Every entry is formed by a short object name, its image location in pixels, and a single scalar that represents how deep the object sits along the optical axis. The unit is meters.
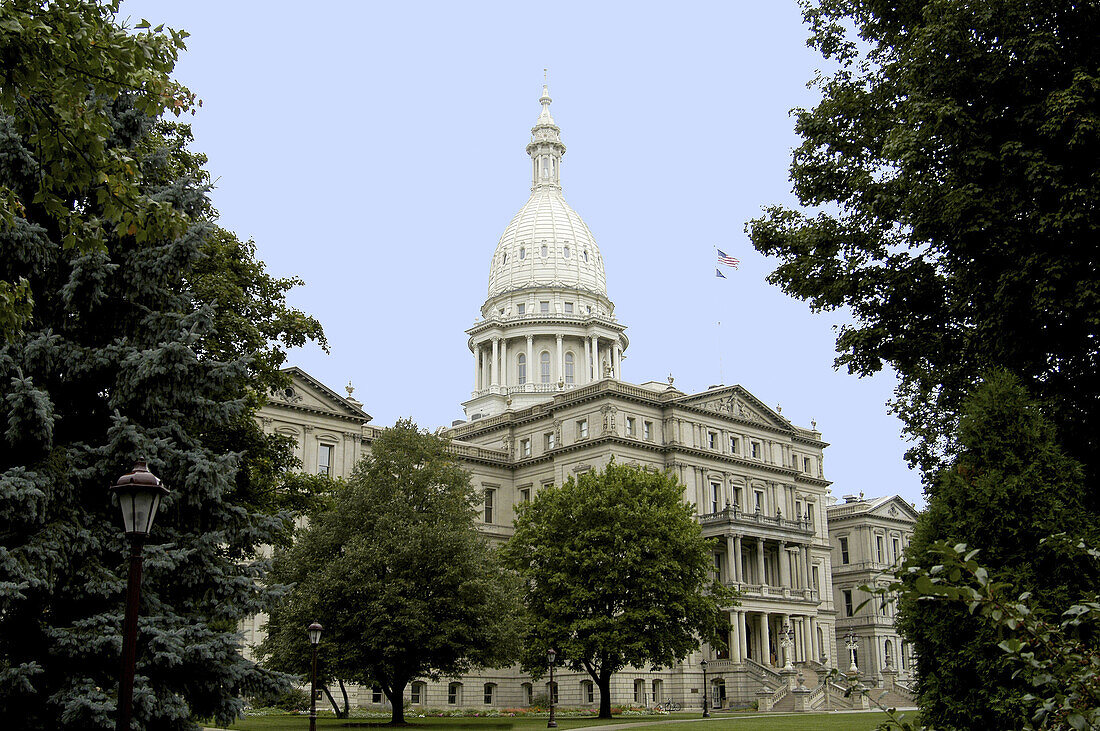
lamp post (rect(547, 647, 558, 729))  44.25
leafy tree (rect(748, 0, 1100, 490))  19.36
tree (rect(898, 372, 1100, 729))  13.64
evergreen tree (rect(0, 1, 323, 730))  18.47
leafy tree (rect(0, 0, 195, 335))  11.04
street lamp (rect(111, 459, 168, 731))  12.59
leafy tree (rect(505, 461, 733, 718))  50.09
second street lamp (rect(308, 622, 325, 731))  29.66
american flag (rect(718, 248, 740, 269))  68.69
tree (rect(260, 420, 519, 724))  39.84
